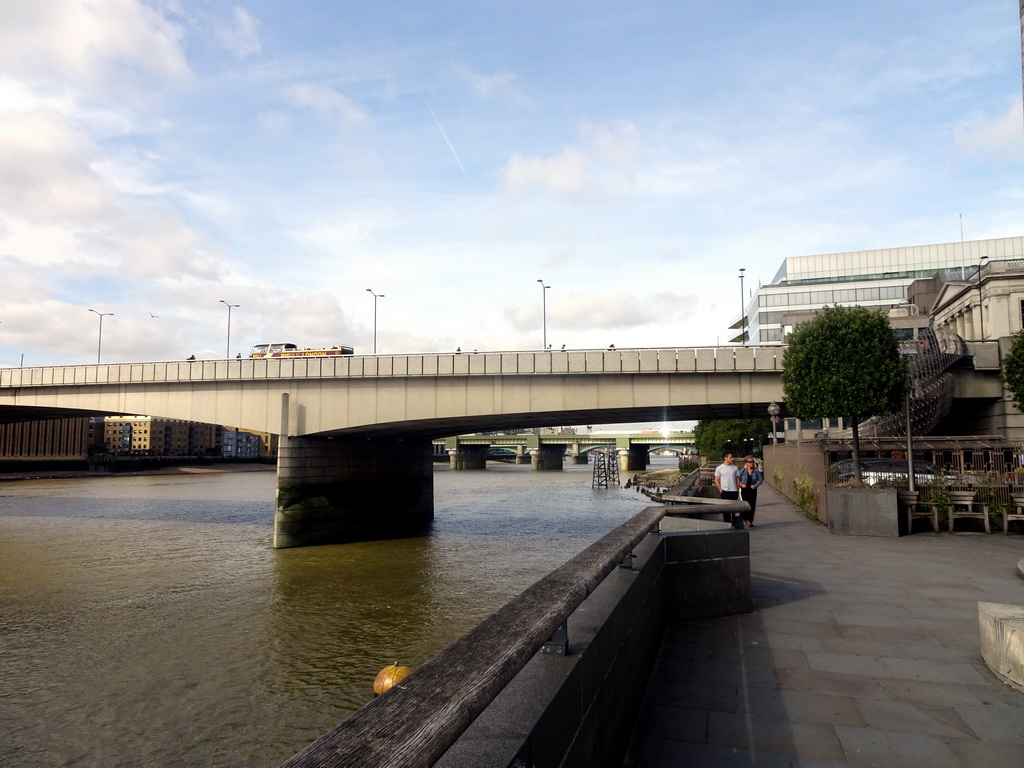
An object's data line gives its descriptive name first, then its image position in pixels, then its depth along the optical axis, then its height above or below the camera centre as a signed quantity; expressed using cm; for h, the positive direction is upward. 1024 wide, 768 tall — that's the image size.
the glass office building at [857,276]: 7894 +1914
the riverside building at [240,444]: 17325 -82
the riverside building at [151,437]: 14600 +84
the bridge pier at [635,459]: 11525 -321
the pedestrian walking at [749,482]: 1609 -98
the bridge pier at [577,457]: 15529 -434
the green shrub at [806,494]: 1784 -152
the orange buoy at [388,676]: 979 -337
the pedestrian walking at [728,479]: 1531 -87
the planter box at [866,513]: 1444 -153
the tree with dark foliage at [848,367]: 1886 +200
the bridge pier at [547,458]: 12388 -320
